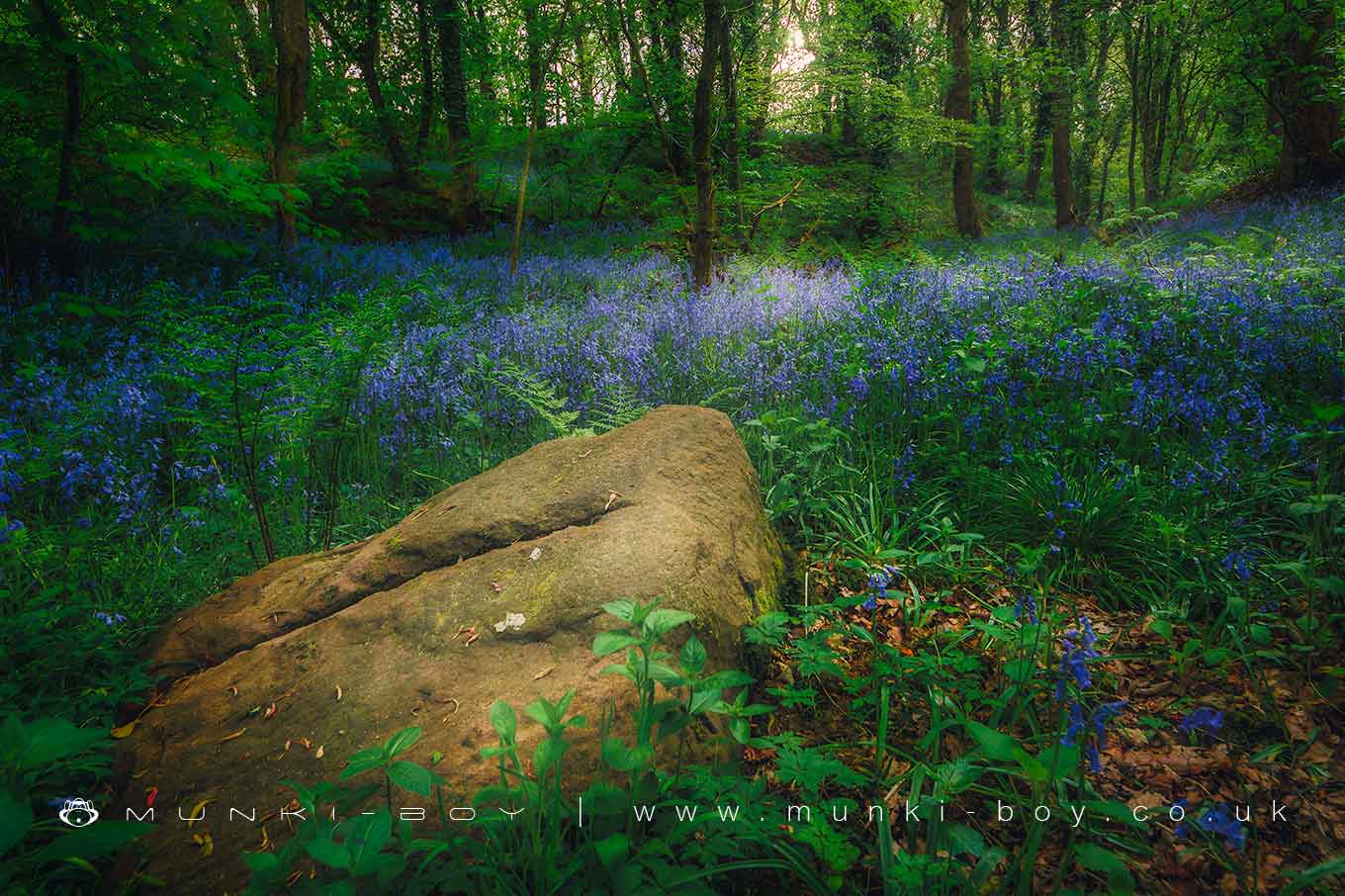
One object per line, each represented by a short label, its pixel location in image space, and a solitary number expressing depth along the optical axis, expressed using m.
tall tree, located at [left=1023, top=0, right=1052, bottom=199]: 17.34
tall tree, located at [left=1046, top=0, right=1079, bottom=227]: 15.24
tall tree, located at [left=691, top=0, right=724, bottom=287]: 5.79
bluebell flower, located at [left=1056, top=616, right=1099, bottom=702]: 1.60
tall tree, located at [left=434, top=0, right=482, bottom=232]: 11.64
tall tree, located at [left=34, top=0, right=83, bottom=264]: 5.05
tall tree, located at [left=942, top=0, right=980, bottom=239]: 12.19
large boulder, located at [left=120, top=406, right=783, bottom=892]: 1.65
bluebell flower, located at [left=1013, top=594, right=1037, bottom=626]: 2.01
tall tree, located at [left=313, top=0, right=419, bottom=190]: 12.65
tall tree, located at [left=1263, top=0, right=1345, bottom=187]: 9.88
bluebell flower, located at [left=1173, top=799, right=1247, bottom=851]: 1.35
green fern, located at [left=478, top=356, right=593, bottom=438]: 3.84
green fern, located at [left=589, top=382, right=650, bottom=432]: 4.09
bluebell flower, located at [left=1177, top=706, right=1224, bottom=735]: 1.47
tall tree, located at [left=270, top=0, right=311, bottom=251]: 7.23
